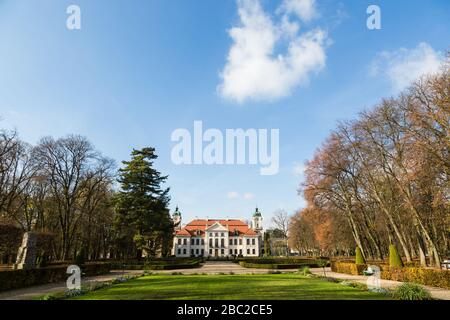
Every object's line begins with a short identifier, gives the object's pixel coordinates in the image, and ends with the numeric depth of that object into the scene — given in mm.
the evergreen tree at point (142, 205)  33312
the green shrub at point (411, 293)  10508
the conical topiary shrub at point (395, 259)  19812
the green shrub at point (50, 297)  11368
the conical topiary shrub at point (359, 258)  24516
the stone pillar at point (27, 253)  17953
